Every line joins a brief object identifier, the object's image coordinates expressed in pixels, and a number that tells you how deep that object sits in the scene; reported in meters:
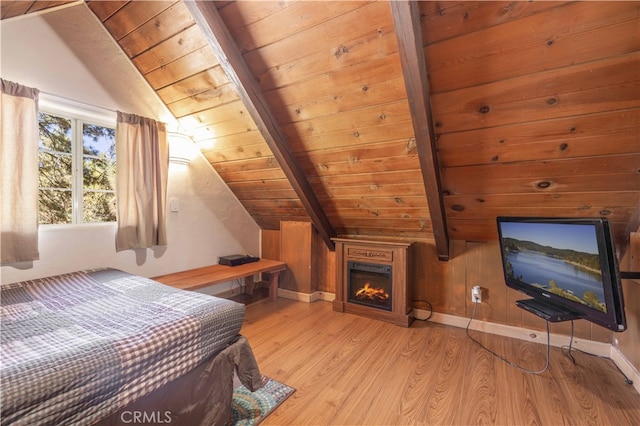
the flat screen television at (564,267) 1.52
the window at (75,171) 2.14
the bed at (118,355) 0.95
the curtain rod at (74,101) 2.03
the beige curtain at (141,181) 2.42
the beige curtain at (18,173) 1.82
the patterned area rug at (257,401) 1.55
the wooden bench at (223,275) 2.51
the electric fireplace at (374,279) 2.78
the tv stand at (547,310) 1.76
